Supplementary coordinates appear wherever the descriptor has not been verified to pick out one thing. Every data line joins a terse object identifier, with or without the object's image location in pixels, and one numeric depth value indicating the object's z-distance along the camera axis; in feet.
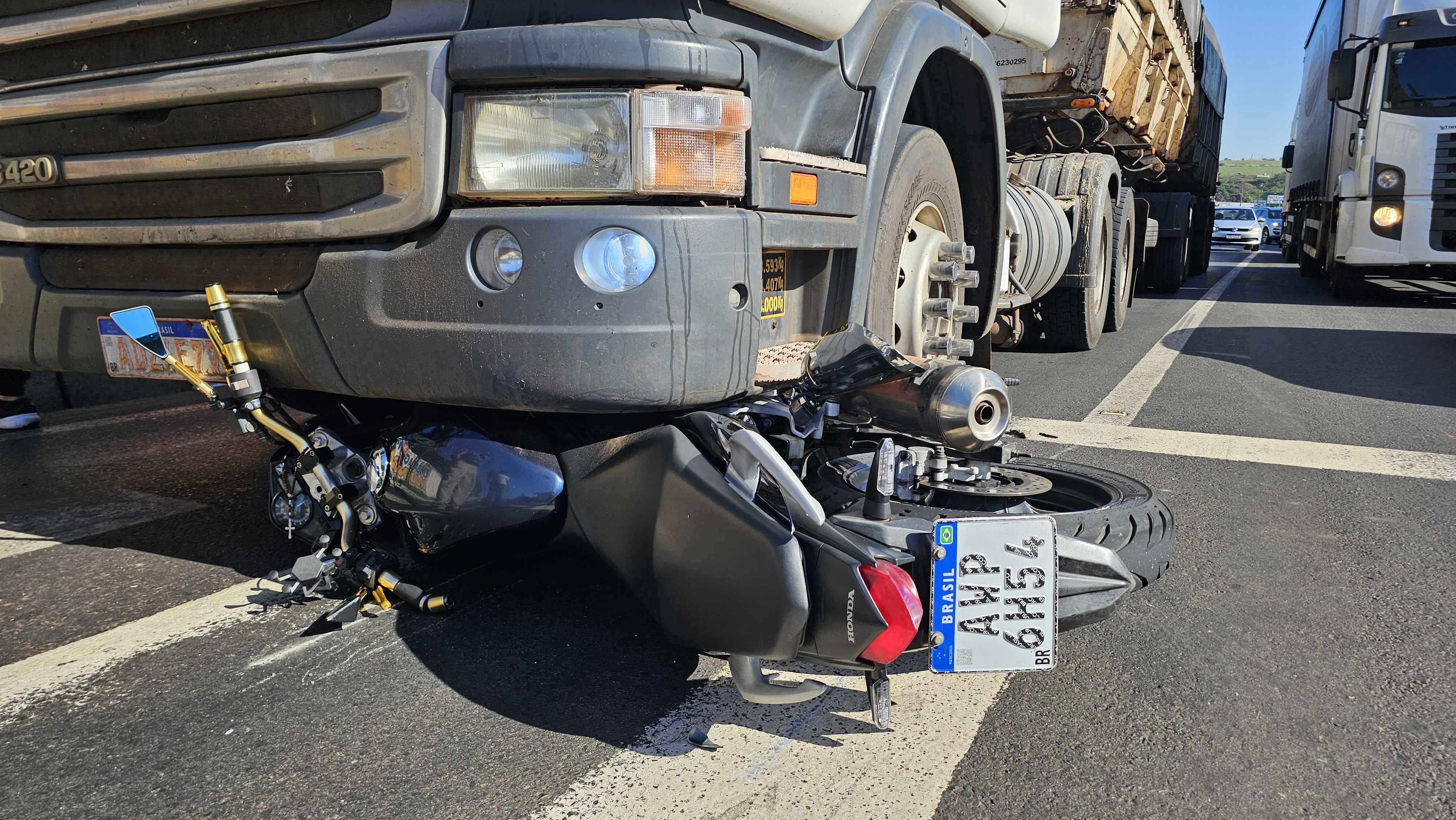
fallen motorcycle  5.85
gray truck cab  6.28
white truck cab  32.99
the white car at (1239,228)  95.71
